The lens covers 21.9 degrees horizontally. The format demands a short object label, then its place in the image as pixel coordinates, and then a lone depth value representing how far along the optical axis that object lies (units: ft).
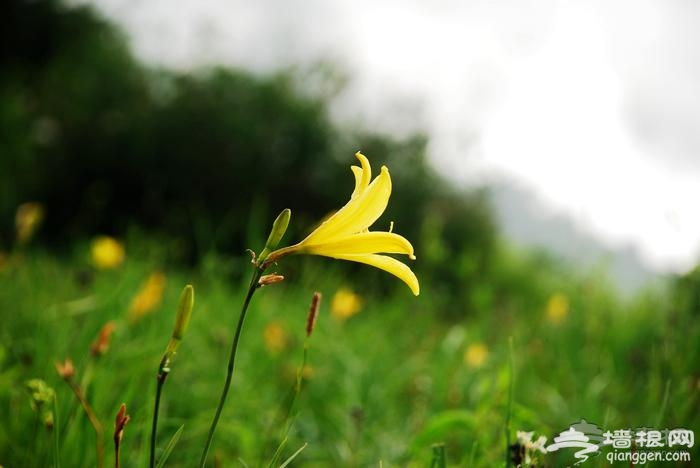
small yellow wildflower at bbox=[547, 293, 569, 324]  8.74
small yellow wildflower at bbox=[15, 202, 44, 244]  6.12
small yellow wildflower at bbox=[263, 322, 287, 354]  7.37
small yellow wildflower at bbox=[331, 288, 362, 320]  8.41
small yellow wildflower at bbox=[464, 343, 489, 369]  8.40
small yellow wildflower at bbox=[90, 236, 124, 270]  9.13
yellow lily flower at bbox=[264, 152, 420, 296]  3.52
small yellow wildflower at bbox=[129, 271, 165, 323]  5.50
